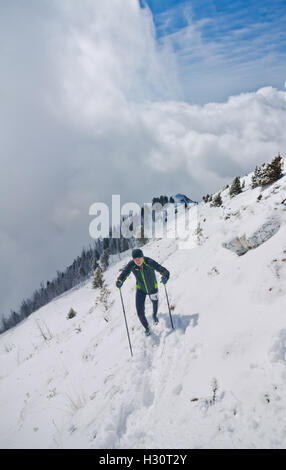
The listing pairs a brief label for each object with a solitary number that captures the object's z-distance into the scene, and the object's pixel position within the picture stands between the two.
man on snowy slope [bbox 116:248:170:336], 7.05
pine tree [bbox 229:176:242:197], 28.52
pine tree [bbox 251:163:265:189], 21.20
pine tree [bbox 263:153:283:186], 17.90
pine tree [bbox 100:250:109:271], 68.19
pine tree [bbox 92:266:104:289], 40.71
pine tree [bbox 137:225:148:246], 59.41
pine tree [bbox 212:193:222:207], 32.72
